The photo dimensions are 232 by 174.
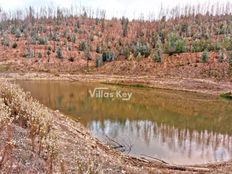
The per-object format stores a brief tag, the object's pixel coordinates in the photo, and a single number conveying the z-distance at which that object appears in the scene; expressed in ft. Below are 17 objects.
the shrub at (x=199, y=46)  253.03
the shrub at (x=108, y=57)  273.33
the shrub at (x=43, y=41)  327.61
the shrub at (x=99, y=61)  268.62
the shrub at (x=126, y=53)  273.66
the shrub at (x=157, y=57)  246.80
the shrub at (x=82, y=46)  315.45
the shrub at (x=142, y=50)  267.59
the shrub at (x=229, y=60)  189.37
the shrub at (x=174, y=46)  254.68
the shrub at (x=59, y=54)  293.74
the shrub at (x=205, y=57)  226.30
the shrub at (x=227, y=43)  245.86
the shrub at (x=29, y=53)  292.81
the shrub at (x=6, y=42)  321.32
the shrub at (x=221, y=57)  221.85
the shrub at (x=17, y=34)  355.77
